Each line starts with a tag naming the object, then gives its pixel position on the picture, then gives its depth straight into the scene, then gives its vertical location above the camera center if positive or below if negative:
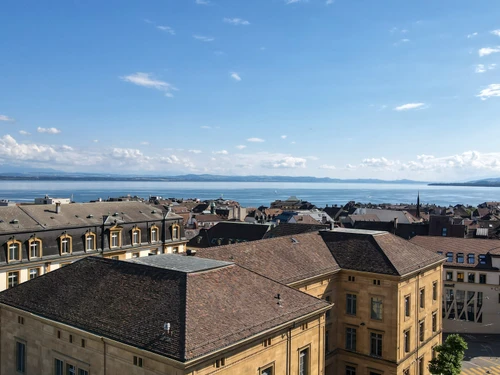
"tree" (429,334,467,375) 34.72 -13.30
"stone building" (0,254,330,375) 20.00 -6.83
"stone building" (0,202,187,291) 46.50 -6.45
